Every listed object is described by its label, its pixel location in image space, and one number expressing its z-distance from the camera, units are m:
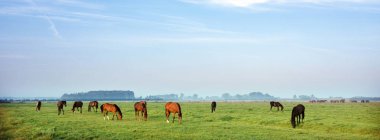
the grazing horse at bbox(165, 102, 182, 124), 36.16
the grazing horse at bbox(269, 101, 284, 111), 62.41
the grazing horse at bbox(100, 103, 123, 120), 39.88
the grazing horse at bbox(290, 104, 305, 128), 34.01
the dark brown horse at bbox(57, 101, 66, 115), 51.59
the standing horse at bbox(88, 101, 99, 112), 57.34
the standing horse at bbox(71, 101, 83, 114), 54.53
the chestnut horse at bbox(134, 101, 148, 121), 38.78
